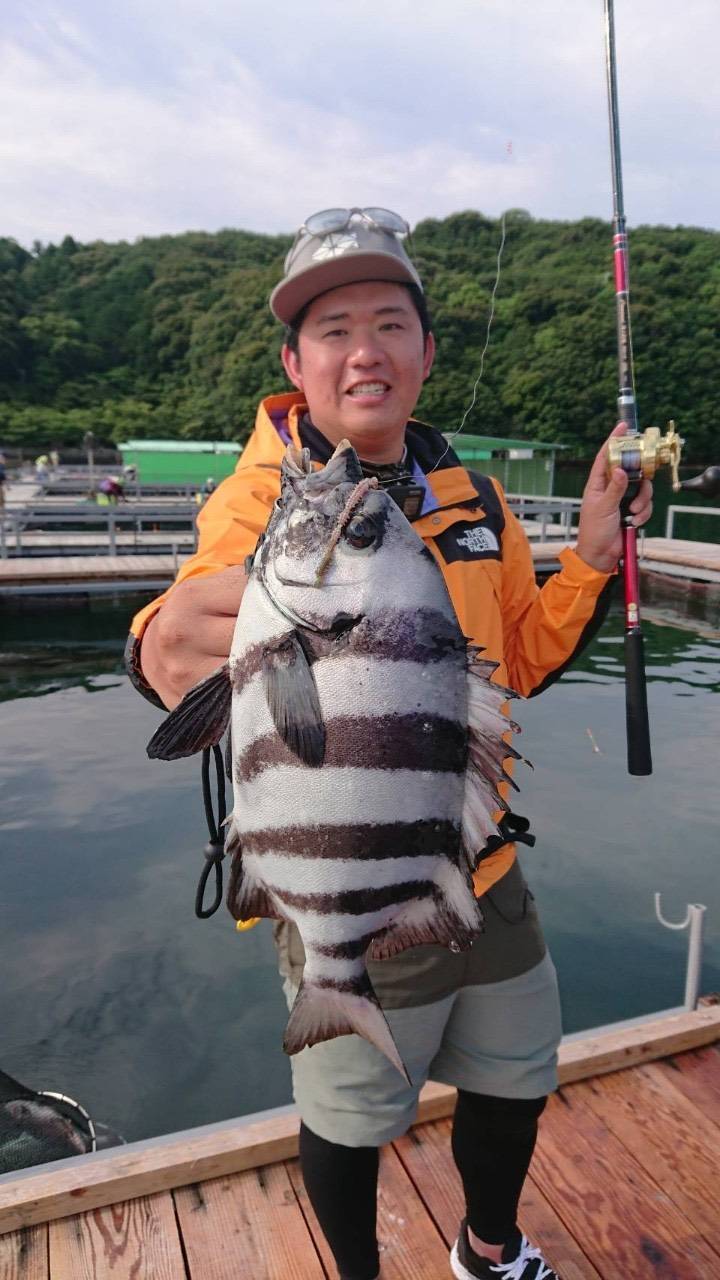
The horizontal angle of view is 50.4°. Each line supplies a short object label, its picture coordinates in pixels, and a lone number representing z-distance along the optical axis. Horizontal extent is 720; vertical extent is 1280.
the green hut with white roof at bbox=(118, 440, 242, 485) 36.12
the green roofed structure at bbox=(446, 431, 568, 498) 30.03
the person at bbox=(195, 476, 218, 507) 27.22
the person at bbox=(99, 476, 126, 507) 24.95
